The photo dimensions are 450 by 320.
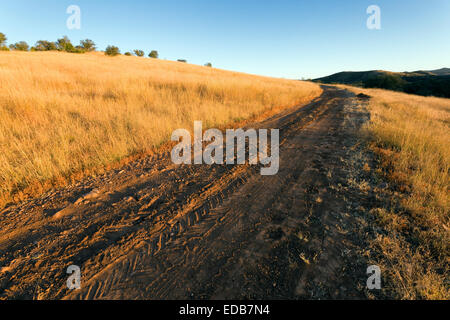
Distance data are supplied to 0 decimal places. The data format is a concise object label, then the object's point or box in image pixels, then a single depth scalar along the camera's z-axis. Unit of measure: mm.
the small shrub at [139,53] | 53288
